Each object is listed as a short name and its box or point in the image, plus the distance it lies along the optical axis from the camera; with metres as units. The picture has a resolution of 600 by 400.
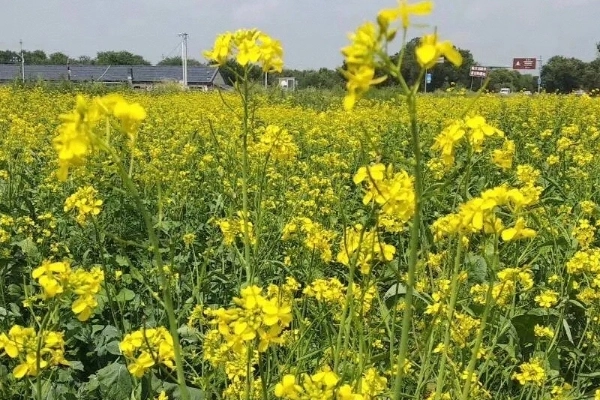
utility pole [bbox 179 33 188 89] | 28.62
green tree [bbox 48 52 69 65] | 65.94
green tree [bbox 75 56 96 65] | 63.69
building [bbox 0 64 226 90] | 32.59
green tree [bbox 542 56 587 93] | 34.05
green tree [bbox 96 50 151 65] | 67.38
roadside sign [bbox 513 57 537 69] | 20.47
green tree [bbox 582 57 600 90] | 33.34
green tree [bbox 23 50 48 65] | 64.57
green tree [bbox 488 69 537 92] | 26.34
